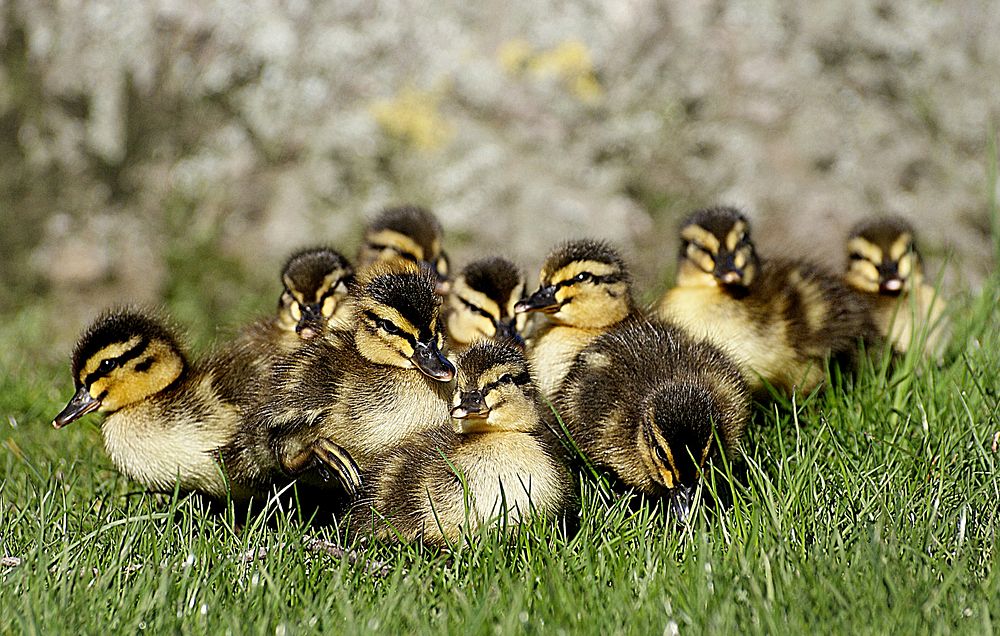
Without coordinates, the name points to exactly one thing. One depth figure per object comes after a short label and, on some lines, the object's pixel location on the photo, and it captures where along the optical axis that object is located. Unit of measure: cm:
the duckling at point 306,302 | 714
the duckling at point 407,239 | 852
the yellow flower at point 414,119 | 1065
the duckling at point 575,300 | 730
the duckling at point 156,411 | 641
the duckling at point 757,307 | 747
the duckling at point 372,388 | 609
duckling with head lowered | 579
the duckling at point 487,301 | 747
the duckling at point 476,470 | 574
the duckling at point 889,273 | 852
